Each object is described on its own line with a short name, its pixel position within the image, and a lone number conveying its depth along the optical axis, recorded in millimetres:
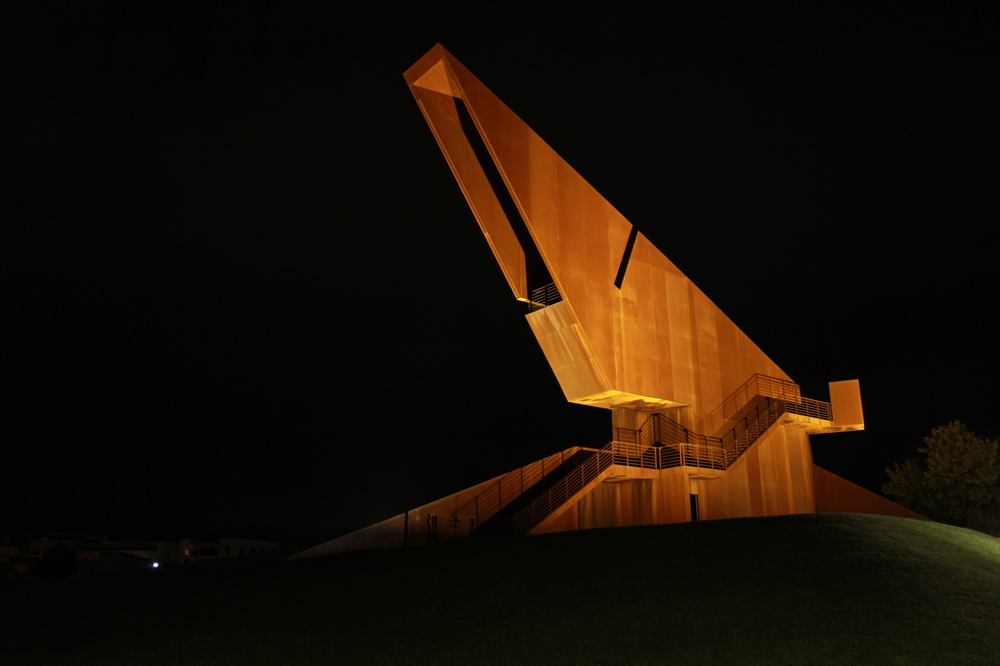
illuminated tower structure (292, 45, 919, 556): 23859
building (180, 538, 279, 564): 69000
